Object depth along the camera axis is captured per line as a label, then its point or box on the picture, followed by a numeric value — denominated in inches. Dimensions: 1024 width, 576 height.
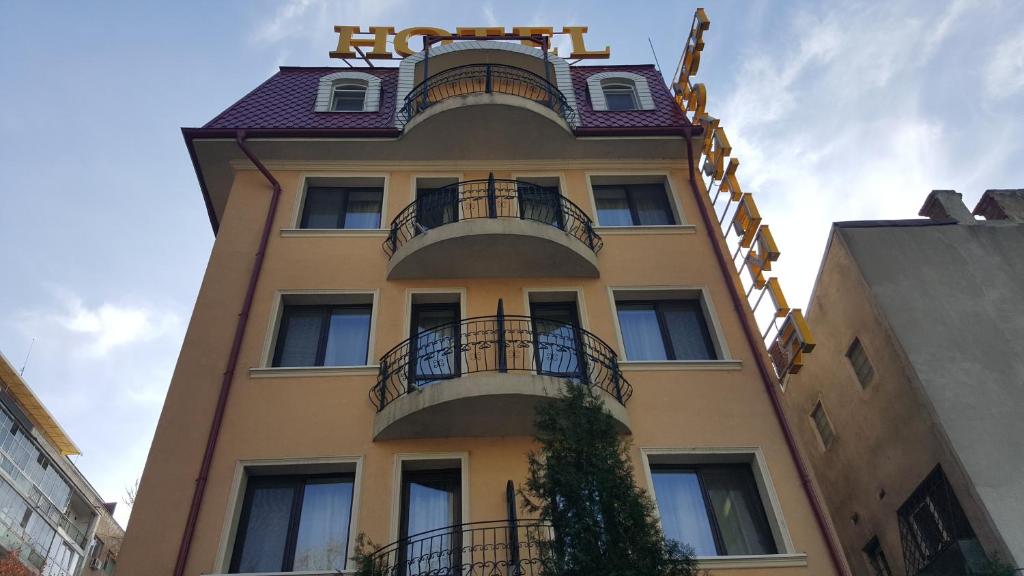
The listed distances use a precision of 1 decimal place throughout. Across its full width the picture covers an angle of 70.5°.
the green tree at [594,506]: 255.8
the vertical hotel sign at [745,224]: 504.4
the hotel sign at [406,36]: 755.4
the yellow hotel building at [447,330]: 405.4
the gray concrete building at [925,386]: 429.4
